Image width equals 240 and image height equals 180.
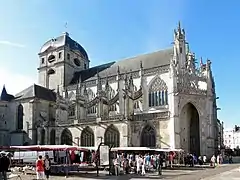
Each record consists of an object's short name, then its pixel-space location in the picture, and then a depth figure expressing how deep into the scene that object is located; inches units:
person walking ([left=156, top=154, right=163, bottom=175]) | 639.4
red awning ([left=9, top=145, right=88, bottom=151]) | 655.3
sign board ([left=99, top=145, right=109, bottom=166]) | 630.4
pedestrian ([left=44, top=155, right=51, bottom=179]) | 514.7
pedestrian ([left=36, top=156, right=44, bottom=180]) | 463.2
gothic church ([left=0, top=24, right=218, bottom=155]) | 1118.7
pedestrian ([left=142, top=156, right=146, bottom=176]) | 662.2
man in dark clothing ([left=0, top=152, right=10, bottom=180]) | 425.4
